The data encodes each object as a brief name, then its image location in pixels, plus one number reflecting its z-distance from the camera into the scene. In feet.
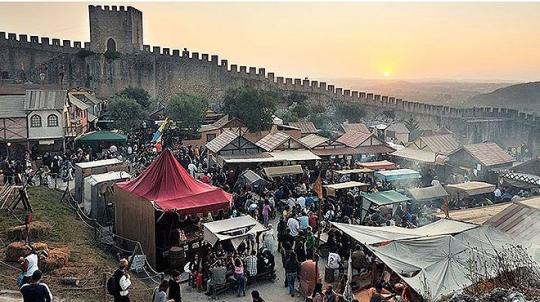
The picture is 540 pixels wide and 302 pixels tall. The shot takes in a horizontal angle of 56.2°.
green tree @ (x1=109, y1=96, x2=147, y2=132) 91.03
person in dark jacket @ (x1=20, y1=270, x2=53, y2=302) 18.16
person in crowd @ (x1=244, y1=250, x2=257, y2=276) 30.60
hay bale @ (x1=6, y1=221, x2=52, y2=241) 33.14
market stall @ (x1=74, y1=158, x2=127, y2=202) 45.27
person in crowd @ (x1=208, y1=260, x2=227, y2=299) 29.14
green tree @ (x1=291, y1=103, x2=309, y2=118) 114.01
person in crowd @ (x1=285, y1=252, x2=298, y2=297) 29.30
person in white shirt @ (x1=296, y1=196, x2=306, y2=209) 42.56
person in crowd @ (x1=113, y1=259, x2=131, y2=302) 21.71
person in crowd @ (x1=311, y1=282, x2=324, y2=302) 24.36
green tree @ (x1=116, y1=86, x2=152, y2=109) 114.83
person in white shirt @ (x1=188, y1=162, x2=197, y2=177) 55.83
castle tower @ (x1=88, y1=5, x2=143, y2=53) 131.13
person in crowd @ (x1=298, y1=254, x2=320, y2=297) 28.89
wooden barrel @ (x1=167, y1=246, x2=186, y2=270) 32.86
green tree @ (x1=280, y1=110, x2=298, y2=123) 100.05
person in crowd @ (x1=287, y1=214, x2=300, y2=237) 35.35
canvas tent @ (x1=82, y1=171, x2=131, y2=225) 41.57
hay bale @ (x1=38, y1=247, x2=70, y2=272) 27.94
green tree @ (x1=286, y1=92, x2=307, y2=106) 127.65
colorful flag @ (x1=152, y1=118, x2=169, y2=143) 75.51
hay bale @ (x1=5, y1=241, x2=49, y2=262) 29.27
